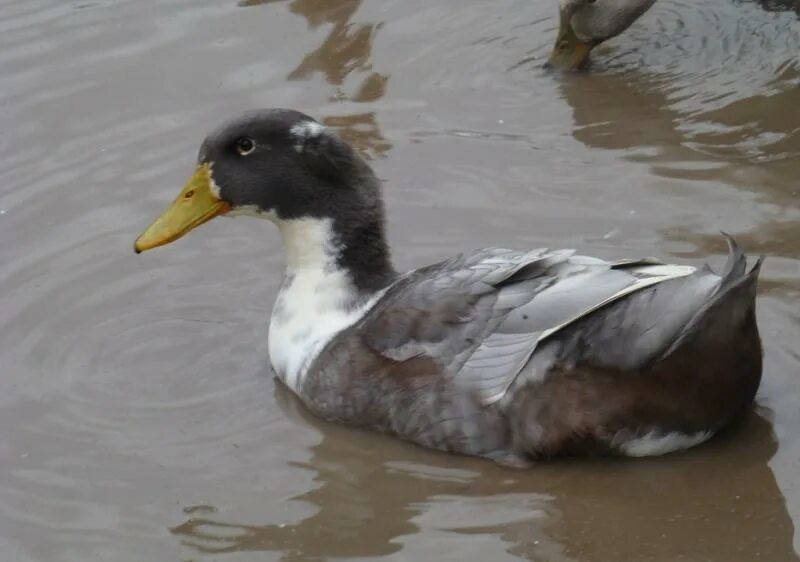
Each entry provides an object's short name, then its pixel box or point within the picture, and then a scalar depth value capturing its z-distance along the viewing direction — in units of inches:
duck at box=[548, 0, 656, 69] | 356.5
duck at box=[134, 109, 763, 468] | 208.5
